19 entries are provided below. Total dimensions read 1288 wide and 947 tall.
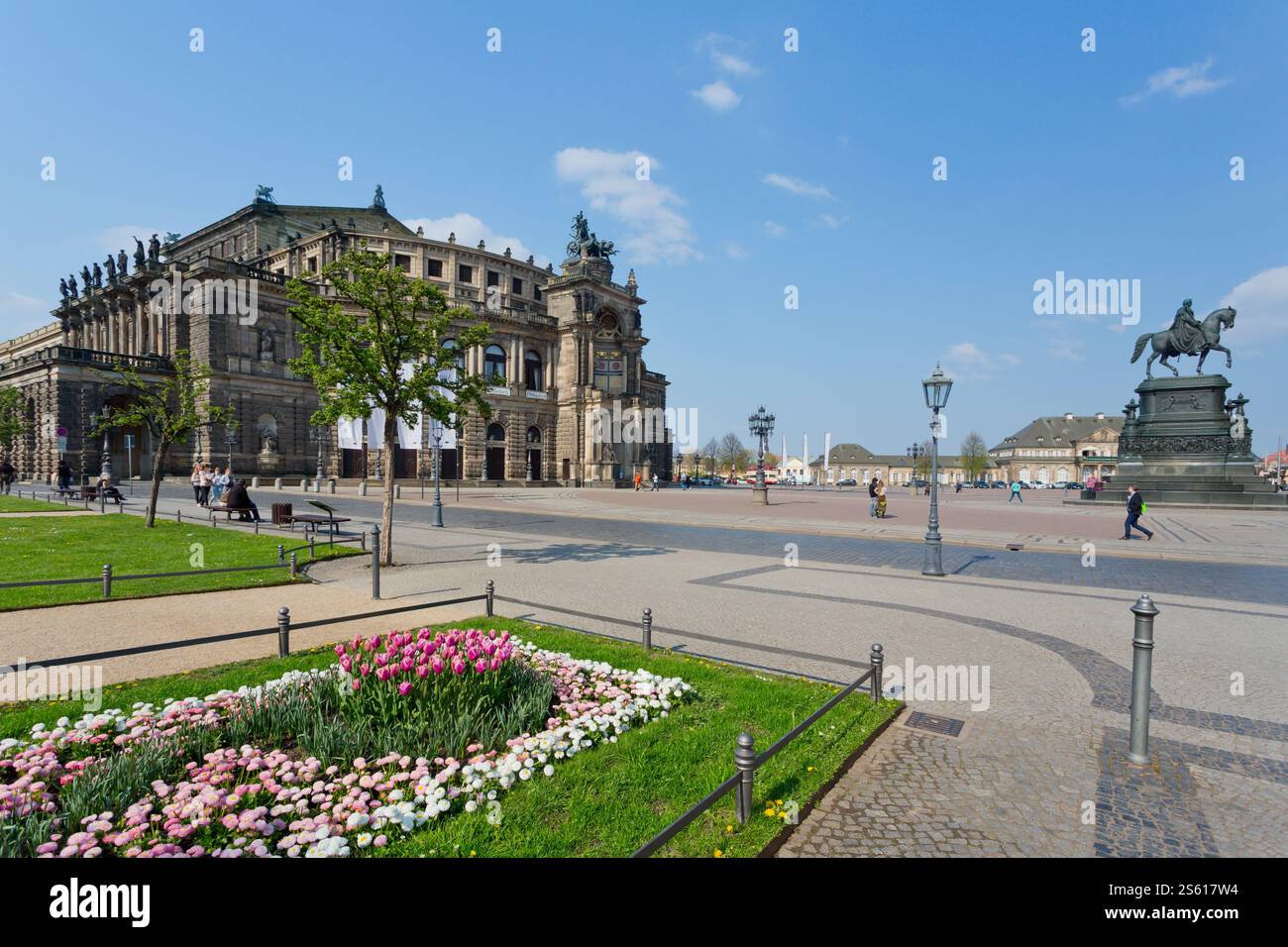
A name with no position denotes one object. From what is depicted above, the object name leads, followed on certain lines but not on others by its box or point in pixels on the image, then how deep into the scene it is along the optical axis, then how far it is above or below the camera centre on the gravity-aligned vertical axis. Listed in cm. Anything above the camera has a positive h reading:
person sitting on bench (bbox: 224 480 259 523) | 1956 -107
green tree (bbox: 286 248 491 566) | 1247 +251
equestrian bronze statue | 3497 +773
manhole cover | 509 -215
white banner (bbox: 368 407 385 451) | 5657 +313
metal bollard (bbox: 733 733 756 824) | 336 -169
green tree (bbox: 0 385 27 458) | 4128 +366
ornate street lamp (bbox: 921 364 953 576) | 1287 +23
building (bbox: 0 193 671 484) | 4941 +1126
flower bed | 346 -201
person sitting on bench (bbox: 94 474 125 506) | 2415 -108
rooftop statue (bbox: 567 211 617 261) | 7344 +2700
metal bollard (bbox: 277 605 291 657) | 634 -171
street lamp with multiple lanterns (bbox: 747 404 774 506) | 4553 +308
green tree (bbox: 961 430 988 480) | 14175 +294
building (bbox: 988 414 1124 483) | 12519 +465
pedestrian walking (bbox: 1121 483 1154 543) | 1919 -125
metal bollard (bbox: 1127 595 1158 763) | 453 -155
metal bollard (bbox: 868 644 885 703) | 543 -175
